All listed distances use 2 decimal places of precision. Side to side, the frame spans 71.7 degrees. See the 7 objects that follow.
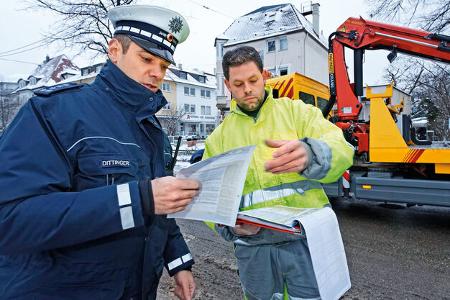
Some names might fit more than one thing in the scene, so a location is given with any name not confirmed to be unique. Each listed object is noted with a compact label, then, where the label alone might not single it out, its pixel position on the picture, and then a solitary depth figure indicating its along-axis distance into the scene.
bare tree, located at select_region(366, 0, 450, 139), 11.12
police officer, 0.97
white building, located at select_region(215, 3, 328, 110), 25.89
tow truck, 4.77
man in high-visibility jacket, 1.66
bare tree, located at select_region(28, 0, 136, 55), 12.59
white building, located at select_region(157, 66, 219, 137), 46.88
